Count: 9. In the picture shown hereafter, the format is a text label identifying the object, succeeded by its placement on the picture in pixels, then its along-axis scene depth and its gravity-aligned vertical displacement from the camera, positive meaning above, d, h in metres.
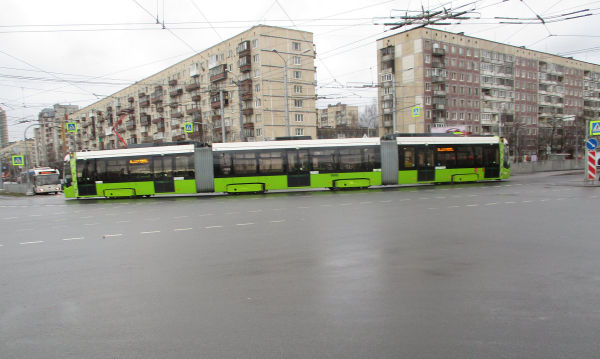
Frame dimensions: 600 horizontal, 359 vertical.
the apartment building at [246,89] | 53.97 +10.50
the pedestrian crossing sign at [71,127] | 32.09 +3.07
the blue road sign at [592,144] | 19.52 +0.02
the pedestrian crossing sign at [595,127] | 20.39 +0.87
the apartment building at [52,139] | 90.38 +8.06
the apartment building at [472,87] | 65.69 +11.37
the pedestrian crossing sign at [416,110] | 28.55 +2.96
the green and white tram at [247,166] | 20.45 -0.42
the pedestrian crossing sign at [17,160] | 34.12 +0.60
